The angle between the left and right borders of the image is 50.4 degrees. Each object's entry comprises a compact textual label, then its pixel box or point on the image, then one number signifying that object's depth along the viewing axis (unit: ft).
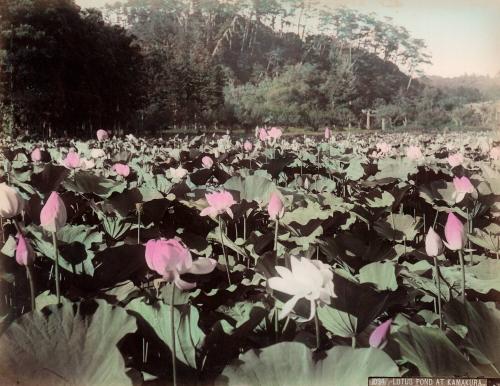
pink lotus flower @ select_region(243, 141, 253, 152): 9.42
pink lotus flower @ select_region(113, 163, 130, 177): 5.45
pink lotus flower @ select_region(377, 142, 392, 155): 9.52
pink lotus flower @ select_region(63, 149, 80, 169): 5.17
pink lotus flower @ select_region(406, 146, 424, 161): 7.31
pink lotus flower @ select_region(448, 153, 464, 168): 6.59
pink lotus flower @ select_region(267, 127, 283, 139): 9.41
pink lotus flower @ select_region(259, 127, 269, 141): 9.53
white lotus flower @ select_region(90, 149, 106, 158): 7.55
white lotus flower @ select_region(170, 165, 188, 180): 5.41
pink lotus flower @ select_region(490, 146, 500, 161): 6.72
